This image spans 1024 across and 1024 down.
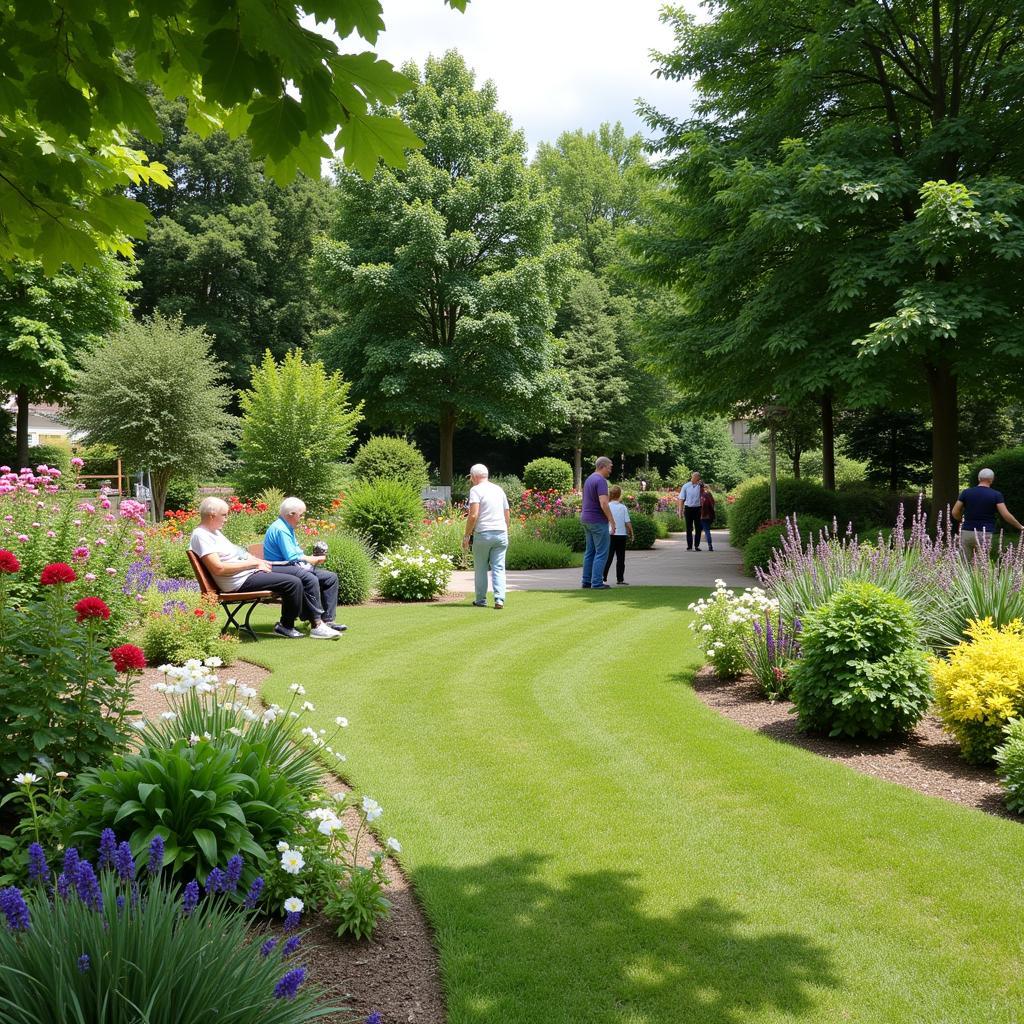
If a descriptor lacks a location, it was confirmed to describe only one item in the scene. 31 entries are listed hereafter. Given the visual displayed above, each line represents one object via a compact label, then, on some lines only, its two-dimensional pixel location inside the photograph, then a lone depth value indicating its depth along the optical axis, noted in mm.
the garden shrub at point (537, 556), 17453
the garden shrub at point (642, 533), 22578
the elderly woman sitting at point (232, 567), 8555
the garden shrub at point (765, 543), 14617
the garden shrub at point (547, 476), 28875
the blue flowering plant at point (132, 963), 2119
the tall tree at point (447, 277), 28031
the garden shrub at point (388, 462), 20791
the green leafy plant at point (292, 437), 20500
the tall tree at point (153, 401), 23391
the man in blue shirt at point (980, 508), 10875
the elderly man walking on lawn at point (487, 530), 11328
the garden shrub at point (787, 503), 18234
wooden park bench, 8578
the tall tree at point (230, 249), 36594
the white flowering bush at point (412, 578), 12297
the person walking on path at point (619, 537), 14406
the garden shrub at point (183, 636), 7469
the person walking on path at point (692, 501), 21219
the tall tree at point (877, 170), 11719
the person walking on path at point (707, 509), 21344
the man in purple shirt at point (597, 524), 13297
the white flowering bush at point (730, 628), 7316
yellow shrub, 5133
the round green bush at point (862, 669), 5562
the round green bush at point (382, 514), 14945
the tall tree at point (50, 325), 26484
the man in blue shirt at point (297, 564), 9125
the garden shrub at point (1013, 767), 4582
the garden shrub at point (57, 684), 3484
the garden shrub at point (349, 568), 11727
